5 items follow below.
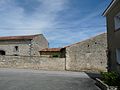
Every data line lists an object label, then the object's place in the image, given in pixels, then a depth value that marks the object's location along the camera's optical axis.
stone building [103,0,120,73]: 6.40
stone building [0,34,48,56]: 17.97
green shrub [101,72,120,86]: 4.98
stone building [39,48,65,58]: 17.23
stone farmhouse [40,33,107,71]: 13.47
